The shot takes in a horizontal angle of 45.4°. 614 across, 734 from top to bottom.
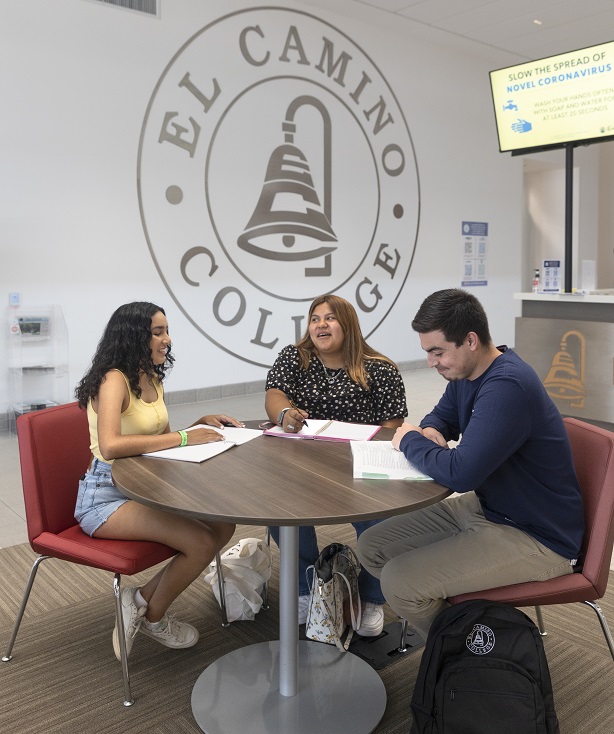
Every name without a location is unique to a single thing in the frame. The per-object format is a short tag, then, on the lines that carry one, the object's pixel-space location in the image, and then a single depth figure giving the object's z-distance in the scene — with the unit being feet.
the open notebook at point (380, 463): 6.64
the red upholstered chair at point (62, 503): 7.14
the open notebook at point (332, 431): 8.13
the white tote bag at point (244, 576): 8.70
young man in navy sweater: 6.27
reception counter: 17.38
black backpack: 5.81
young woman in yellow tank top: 7.39
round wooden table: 5.91
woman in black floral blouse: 9.35
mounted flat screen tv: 17.30
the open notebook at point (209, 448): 7.30
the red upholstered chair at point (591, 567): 6.40
